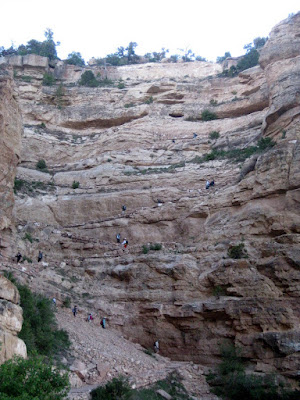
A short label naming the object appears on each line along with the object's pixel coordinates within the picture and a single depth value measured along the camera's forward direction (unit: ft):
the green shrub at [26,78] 132.03
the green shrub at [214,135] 105.81
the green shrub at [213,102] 121.36
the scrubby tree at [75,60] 159.86
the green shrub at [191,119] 116.98
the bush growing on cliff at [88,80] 137.90
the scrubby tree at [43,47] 157.99
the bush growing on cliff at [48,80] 134.65
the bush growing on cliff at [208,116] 115.85
